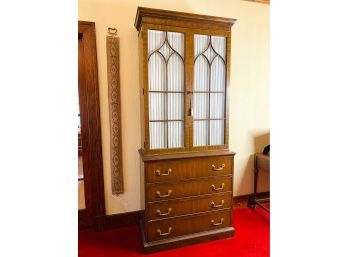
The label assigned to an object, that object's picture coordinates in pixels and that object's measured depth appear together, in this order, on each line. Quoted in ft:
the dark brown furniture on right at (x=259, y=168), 8.18
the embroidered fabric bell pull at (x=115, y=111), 6.79
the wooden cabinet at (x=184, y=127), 5.97
